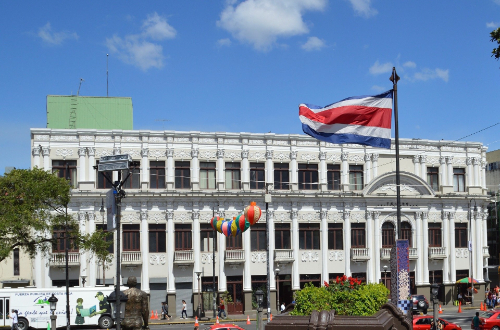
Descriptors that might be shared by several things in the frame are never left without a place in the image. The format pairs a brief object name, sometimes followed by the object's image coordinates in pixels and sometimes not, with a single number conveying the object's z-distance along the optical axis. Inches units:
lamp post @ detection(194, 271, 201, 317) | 2026.1
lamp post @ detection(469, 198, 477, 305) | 2282.2
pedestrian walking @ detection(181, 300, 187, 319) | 1995.4
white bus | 1738.4
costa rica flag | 950.4
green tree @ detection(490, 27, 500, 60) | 1151.0
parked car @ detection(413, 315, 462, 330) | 1408.7
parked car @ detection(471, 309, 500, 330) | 1476.4
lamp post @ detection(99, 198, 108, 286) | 1950.1
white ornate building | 2071.9
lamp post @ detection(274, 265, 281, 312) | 2169.3
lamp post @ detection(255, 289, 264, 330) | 1302.7
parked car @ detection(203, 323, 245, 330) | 1268.9
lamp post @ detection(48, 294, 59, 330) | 1446.9
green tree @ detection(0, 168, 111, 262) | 1497.3
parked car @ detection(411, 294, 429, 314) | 1783.3
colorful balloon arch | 1502.2
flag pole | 902.4
